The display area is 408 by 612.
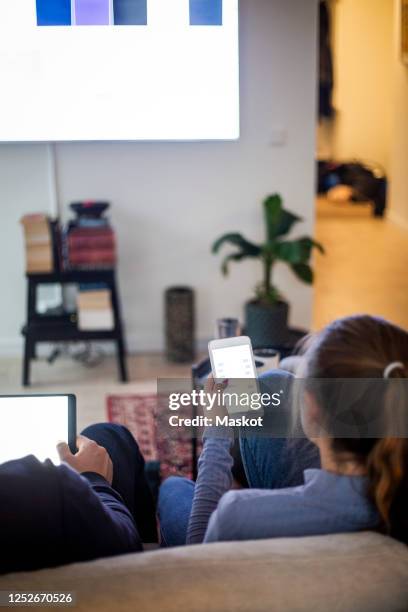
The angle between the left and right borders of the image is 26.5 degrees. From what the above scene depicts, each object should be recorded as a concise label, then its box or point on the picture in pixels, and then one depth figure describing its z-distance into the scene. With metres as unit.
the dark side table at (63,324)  3.71
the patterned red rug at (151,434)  2.99
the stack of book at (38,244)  3.66
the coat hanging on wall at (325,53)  7.55
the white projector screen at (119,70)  3.35
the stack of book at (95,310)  3.75
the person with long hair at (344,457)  1.21
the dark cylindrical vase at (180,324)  4.02
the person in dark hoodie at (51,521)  1.21
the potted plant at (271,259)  3.86
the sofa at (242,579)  1.17
